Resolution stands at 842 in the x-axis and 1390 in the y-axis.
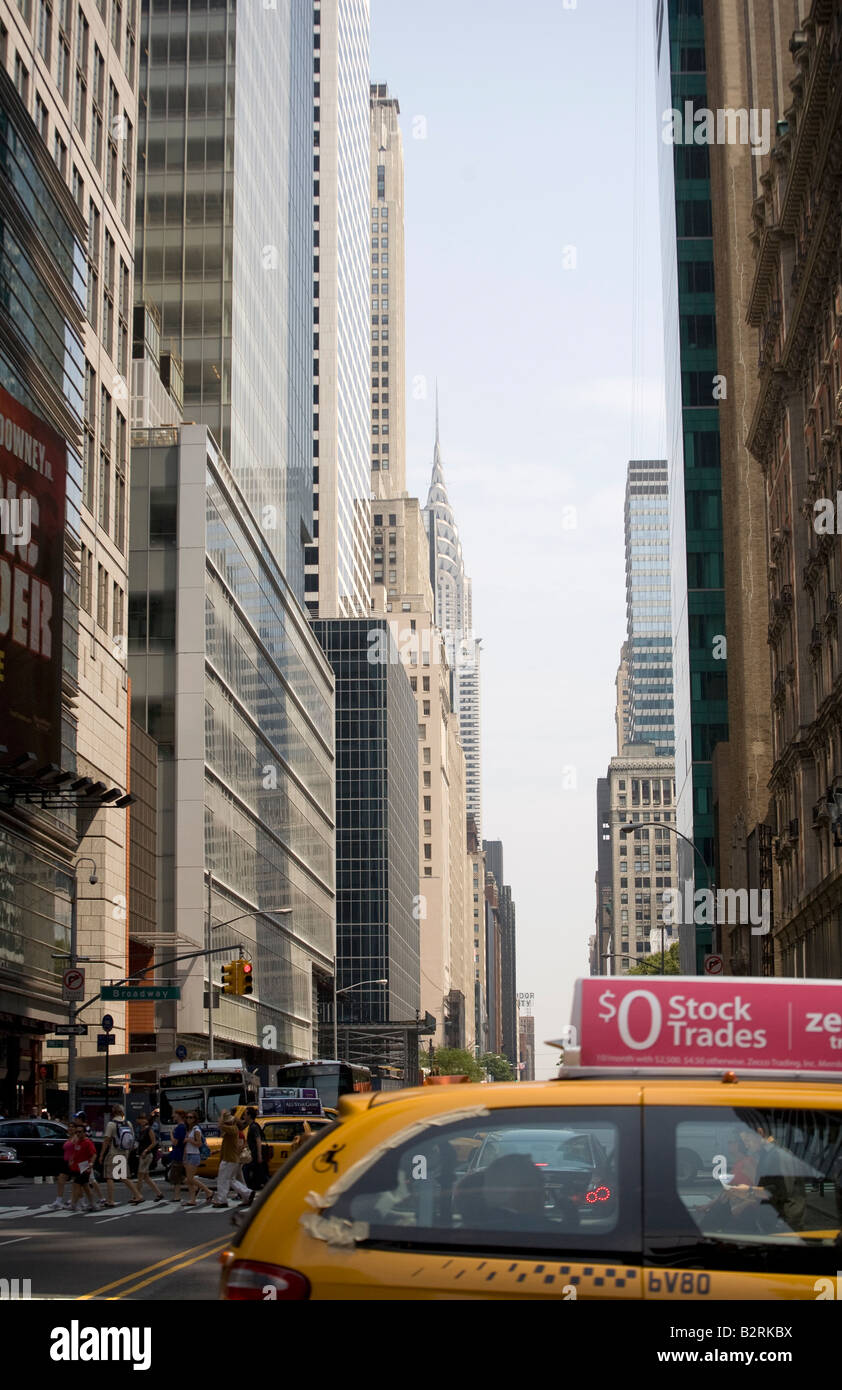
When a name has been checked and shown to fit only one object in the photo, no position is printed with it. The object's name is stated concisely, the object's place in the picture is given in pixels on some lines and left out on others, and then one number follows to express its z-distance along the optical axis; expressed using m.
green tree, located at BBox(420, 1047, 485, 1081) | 156.50
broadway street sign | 42.28
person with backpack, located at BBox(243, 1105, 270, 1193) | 26.27
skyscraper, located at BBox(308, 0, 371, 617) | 160.75
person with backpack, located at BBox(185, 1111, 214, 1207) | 28.62
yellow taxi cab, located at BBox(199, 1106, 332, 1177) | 33.16
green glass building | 87.69
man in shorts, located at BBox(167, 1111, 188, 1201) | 30.64
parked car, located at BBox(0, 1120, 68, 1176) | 38.53
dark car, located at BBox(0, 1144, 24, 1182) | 37.03
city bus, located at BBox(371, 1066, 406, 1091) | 147.12
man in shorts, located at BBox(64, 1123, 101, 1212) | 27.05
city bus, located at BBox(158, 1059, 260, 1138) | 48.66
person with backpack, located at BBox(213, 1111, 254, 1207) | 25.36
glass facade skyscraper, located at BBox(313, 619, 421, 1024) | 147.62
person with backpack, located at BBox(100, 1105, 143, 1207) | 30.00
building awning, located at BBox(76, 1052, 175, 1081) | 57.94
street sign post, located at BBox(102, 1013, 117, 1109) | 47.81
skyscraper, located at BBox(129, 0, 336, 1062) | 74.06
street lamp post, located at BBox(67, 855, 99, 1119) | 43.25
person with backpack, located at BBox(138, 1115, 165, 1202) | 31.31
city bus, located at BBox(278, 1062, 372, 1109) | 56.41
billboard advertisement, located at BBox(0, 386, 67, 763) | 43.75
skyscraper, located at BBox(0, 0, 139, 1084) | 54.94
